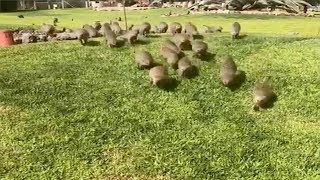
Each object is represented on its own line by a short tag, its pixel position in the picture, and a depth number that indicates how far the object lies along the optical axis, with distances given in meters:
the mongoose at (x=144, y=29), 4.43
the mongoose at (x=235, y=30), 4.22
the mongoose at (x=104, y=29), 4.07
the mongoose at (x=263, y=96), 3.19
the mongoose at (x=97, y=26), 4.48
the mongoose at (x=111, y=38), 4.00
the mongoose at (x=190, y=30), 4.21
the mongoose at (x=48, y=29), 4.61
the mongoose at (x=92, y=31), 4.36
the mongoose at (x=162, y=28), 4.60
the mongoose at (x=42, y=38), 4.49
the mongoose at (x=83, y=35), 4.16
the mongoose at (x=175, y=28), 4.40
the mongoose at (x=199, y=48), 3.68
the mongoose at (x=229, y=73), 3.38
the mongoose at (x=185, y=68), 3.43
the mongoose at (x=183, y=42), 3.74
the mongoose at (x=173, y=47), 3.61
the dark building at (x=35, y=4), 12.22
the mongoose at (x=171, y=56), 3.54
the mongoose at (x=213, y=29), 4.65
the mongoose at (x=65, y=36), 4.41
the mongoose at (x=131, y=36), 4.07
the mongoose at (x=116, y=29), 4.29
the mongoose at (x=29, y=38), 4.42
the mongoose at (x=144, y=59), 3.56
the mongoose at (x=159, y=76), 3.33
